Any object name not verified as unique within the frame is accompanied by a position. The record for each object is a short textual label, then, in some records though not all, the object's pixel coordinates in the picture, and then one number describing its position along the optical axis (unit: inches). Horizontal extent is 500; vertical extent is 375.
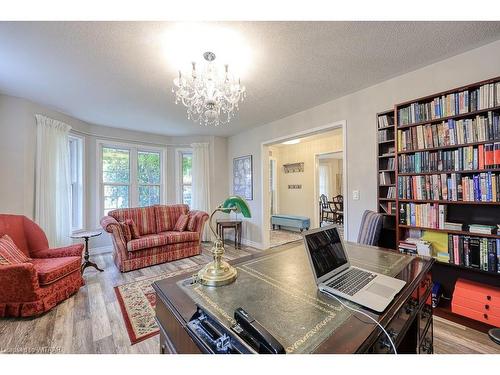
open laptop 33.8
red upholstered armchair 75.6
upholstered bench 222.3
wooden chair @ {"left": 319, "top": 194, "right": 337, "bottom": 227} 284.0
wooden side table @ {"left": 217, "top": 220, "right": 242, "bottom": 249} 173.6
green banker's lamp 39.4
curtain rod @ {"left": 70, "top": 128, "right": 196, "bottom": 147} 150.0
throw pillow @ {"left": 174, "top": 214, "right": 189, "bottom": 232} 157.5
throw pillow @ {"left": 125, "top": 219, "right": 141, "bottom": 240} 136.1
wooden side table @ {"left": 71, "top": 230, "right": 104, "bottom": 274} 116.4
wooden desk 25.5
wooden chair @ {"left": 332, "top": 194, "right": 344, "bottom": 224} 260.4
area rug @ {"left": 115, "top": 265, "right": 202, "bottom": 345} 71.1
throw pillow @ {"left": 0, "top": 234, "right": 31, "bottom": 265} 77.6
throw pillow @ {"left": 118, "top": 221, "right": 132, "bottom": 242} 129.1
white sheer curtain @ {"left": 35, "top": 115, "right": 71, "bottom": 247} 120.6
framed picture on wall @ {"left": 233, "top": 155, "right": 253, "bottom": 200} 179.3
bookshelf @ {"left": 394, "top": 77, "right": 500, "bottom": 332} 69.9
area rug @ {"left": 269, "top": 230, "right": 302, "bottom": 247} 195.8
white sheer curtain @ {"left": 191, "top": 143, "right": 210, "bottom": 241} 193.5
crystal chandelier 81.5
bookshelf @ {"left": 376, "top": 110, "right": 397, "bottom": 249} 95.7
